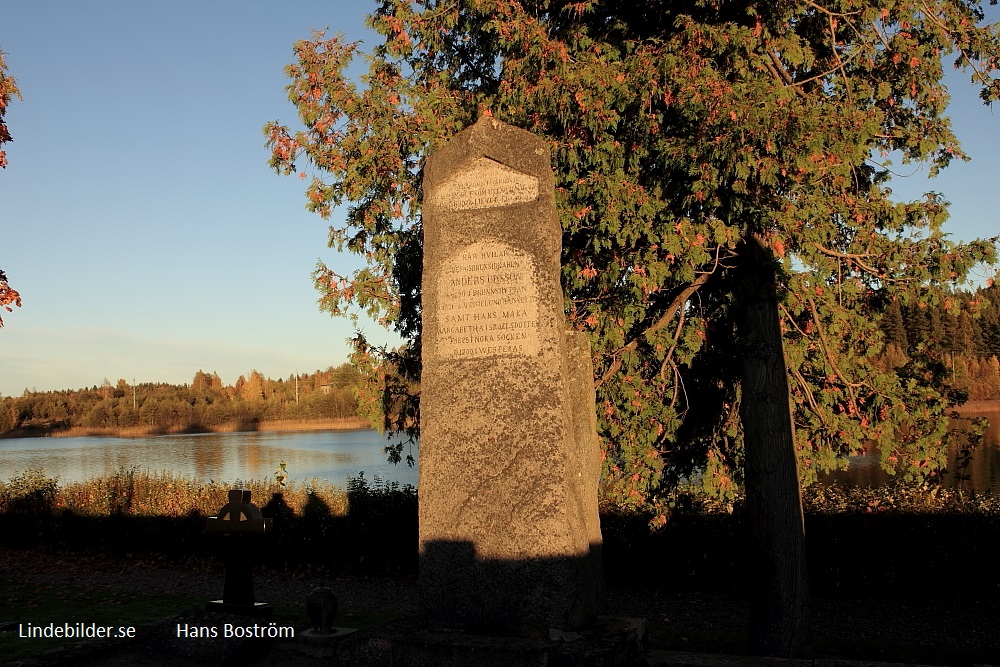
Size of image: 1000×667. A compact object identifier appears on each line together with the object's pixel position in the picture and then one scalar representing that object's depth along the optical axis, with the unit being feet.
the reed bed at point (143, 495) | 52.47
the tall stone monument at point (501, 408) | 17.51
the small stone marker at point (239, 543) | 24.48
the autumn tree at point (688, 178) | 26.96
